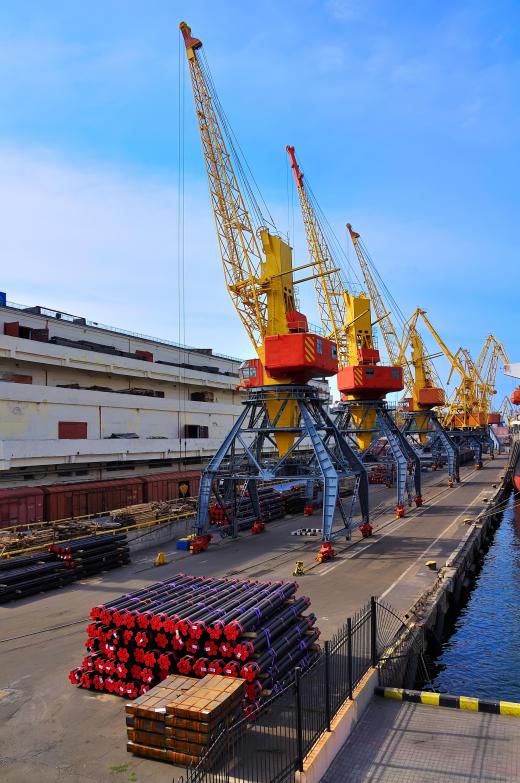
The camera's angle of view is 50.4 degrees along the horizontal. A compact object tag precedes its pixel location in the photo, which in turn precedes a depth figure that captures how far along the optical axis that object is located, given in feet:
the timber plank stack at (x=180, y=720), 35.06
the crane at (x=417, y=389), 229.66
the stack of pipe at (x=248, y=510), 123.44
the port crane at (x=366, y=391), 158.61
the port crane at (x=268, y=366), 110.73
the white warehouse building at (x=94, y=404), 126.31
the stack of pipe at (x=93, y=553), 86.69
